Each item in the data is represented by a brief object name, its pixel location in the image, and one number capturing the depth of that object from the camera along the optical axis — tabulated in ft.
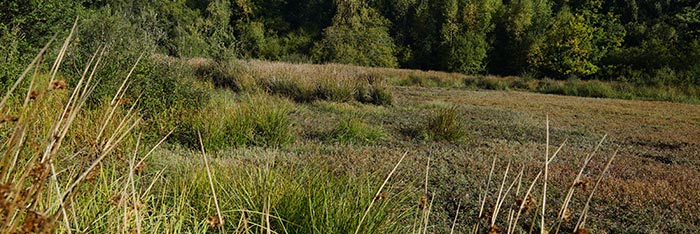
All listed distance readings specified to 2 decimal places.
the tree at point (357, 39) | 126.21
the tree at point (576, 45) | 121.49
